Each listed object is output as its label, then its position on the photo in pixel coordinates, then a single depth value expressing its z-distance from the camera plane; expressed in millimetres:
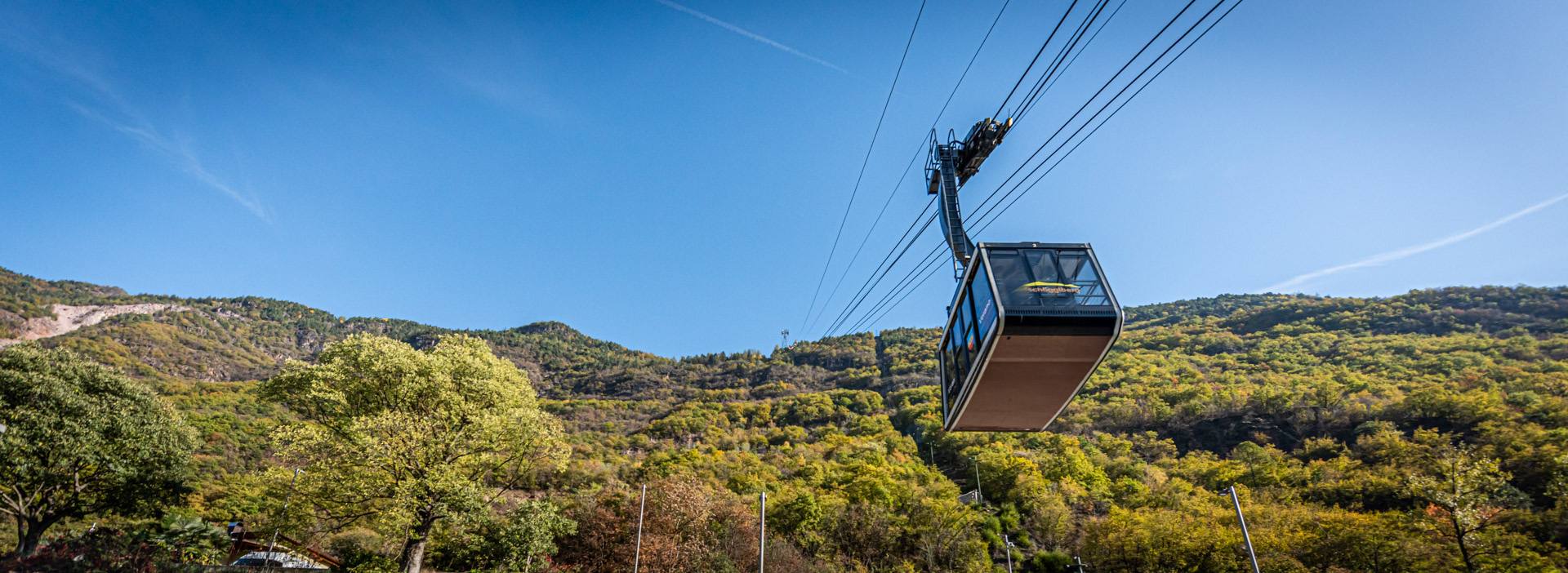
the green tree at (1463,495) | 27328
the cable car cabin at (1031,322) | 10156
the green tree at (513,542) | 27266
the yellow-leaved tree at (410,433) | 21609
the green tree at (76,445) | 24359
